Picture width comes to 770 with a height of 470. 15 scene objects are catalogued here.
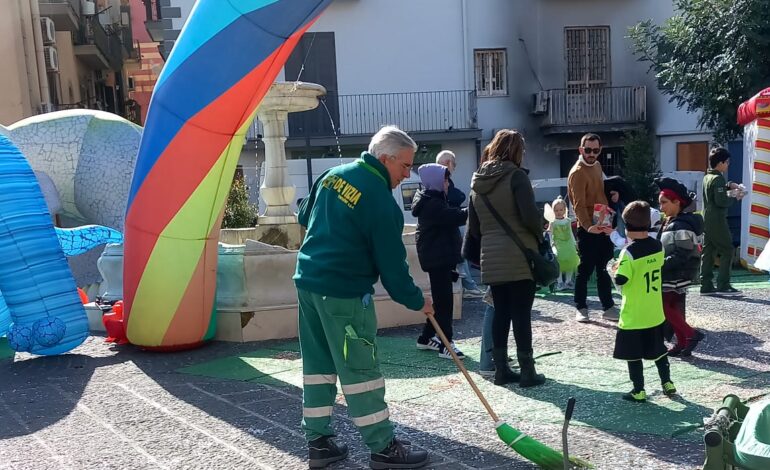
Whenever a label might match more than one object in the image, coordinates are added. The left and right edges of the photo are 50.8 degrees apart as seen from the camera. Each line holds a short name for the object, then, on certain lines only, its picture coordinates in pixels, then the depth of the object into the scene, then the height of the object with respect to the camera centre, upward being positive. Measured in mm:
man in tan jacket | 7334 -573
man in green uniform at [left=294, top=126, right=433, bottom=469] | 4266 -650
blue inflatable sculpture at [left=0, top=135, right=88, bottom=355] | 6945 -847
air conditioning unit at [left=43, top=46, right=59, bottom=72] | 19266 +2770
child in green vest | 5246 -1042
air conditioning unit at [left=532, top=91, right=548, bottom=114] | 23391 +1334
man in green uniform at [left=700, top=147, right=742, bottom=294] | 9352 -1029
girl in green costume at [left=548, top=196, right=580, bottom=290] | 10859 -1238
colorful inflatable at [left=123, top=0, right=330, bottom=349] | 5938 +105
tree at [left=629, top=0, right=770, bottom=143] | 14312 +1568
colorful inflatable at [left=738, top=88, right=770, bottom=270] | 11523 -495
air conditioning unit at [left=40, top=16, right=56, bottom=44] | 19188 +3424
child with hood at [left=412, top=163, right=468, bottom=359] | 6574 -665
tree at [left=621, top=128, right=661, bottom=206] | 21469 -609
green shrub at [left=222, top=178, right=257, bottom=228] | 12398 -732
